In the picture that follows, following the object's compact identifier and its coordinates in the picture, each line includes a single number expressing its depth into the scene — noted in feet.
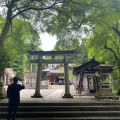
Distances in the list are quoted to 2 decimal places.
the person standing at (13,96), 19.51
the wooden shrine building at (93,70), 35.12
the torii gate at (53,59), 43.80
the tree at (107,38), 28.66
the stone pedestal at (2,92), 31.19
